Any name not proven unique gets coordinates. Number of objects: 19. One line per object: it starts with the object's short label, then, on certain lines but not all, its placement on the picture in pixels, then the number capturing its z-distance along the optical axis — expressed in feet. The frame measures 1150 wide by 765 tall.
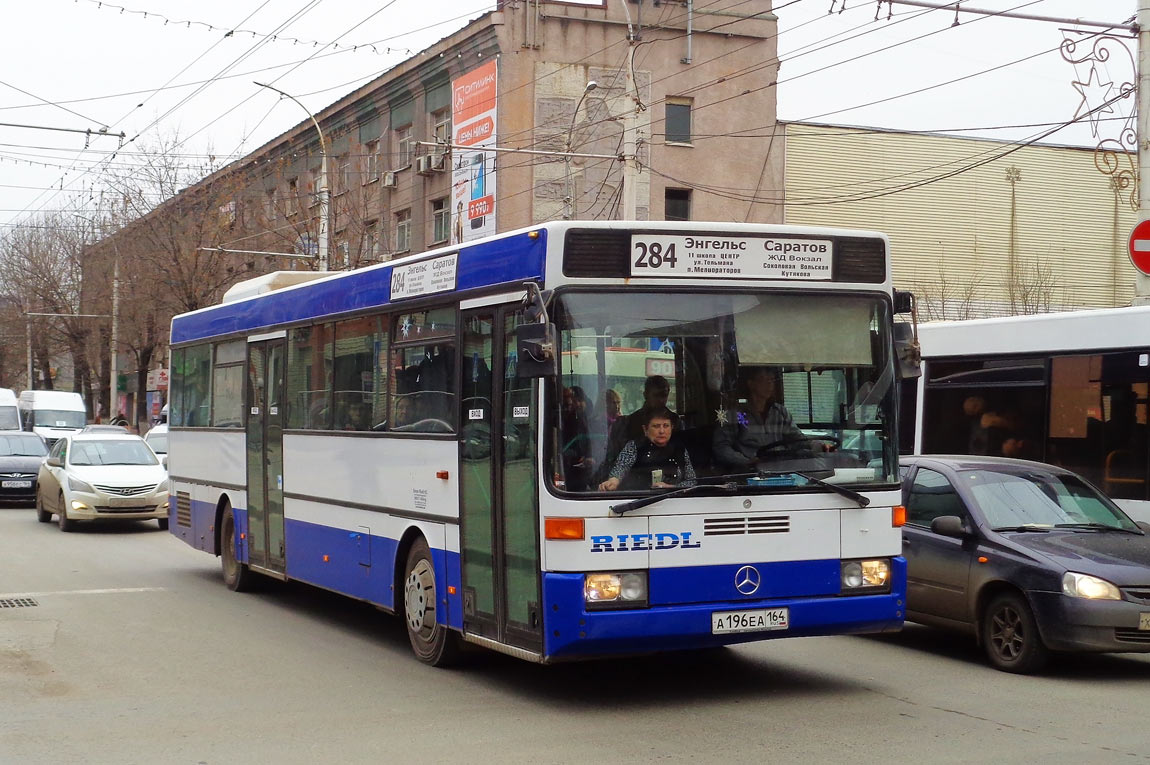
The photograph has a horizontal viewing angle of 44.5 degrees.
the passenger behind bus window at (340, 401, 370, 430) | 36.55
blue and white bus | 26.53
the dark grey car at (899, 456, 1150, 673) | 30.66
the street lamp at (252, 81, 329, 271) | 96.42
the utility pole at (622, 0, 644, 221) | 69.87
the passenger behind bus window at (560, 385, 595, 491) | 26.48
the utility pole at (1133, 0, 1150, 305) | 49.11
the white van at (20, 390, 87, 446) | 147.02
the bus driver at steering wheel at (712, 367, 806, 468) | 27.09
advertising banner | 117.50
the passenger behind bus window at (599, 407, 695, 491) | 26.61
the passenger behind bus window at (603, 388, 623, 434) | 26.53
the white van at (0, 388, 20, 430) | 129.08
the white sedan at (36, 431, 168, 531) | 71.51
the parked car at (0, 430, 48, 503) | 89.56
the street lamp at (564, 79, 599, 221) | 78.54
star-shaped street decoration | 52.60
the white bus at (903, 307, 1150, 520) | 40.70
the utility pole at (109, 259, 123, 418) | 155.94
